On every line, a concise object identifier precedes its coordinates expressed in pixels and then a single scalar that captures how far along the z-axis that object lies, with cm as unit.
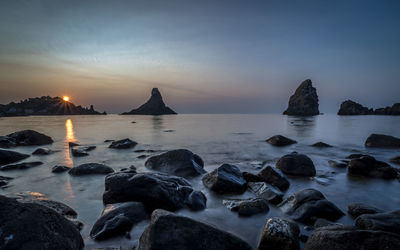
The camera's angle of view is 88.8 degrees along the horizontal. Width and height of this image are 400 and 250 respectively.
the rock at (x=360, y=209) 449
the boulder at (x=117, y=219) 380
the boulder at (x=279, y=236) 334
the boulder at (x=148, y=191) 494
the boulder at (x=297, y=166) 800
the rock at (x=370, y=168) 749
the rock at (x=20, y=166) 858
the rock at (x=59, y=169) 843
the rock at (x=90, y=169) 793
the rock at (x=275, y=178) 658
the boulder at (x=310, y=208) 441
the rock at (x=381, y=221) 345
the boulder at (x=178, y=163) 804
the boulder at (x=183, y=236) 279
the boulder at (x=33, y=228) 261
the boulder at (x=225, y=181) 624
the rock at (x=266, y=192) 540
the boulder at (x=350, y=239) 253
